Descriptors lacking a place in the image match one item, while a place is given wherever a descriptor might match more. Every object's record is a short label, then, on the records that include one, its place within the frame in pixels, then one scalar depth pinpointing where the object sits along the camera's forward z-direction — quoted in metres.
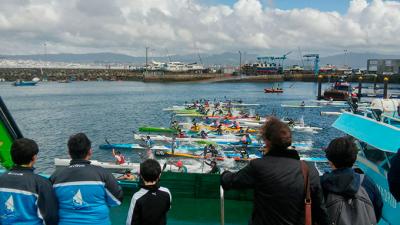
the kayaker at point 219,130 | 27.12
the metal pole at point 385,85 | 46.06
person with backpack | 3.47
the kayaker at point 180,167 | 13.25
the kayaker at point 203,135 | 25.35
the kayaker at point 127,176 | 10.99
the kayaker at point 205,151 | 19.32
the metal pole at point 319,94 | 64.02
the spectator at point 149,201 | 3.99
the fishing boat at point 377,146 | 5.54
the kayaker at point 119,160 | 16.81
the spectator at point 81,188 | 3.79
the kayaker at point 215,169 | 11.69
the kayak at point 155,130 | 30.13
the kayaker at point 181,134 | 25.78
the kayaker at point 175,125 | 30.26
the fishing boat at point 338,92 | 58.88
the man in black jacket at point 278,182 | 3.17
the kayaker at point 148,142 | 23.59
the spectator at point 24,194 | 3.66
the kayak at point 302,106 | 54.12
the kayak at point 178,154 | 20.67
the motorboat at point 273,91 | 82.71
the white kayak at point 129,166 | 13.89
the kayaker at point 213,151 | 19.09
